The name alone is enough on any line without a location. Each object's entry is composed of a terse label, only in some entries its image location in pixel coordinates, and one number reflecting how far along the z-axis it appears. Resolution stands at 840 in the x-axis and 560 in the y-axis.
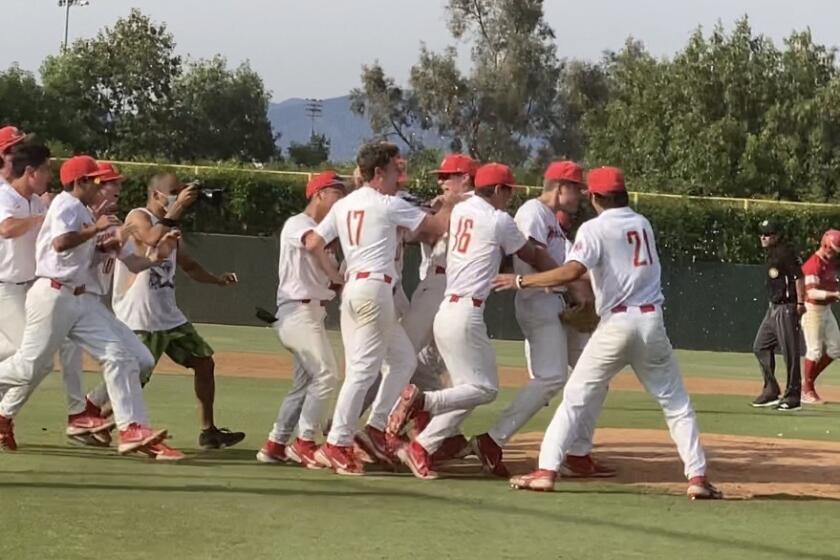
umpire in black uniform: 28.98
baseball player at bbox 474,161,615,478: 17.22
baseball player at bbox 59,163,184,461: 17.52
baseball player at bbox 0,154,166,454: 16.98
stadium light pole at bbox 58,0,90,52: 147.87
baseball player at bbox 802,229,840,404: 30.53
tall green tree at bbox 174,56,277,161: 138.75
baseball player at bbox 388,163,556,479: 16.78
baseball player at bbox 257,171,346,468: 17.84
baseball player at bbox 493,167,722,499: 15.60
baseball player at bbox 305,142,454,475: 16.89
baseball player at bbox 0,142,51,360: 18.28
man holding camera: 19.09
